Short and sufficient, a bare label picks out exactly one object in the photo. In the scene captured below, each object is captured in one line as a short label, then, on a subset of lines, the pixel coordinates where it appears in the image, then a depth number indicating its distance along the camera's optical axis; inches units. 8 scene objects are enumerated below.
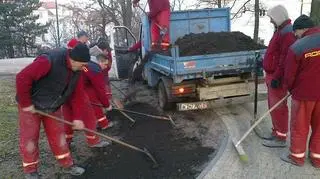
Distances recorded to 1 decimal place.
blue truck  179.1
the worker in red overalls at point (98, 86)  162.7
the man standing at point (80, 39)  187.4
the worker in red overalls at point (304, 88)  122.8
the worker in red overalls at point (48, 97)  119.7
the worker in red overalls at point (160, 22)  222.4
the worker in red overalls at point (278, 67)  141.1
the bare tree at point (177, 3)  924.0
